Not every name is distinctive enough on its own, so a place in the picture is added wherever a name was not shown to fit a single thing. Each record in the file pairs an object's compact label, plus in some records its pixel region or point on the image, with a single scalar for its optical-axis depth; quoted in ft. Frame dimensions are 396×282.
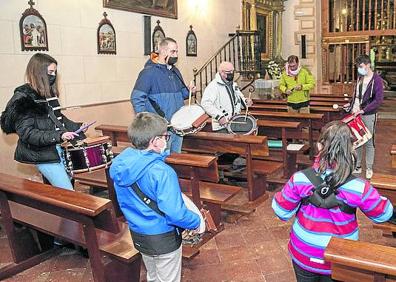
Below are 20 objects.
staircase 28.58
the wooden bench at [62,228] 7.63
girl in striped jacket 5.82
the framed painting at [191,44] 26.68
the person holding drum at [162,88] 12.25
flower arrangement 32.37
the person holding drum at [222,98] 14.29
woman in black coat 9.51
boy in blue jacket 6.39
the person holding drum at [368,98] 15.15
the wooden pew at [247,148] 12.73
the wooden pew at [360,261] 4.90
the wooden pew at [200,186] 10.25
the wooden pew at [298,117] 17.52
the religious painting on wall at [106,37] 20.42
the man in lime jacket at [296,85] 19.70
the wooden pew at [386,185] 8.23
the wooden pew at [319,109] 20.94
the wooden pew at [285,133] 15.42
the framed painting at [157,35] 23.80
